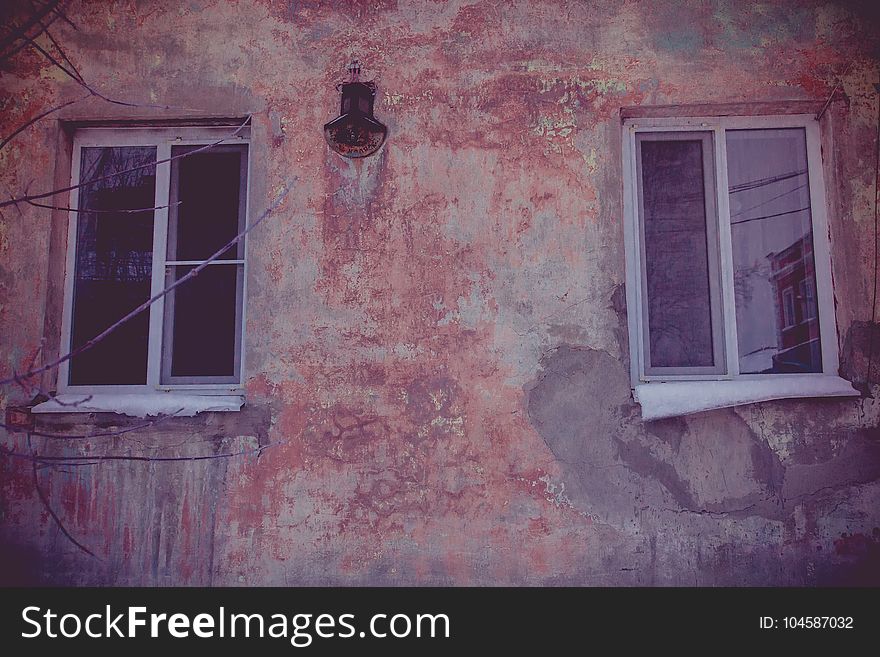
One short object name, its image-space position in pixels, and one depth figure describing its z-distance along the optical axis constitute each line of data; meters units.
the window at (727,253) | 3.86
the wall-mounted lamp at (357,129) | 3.90
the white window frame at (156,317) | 3.81
